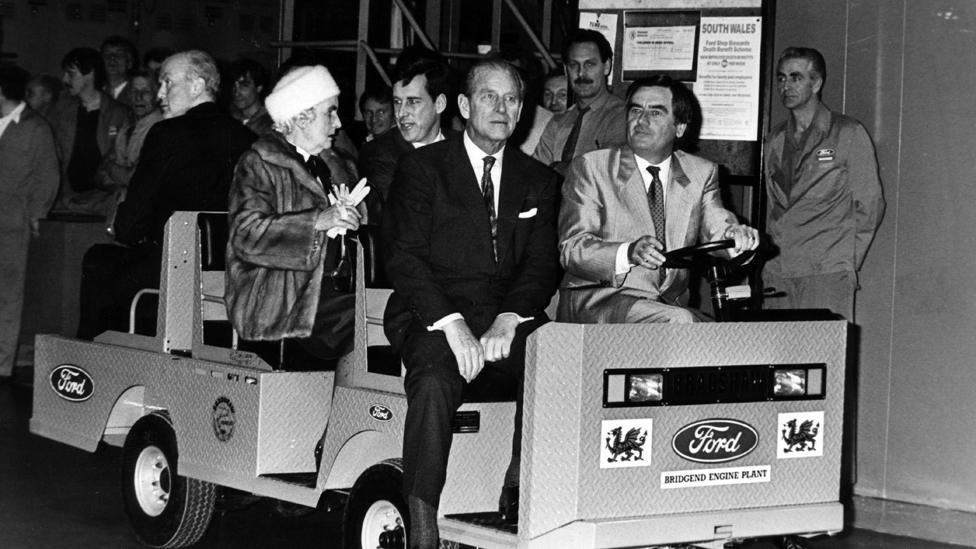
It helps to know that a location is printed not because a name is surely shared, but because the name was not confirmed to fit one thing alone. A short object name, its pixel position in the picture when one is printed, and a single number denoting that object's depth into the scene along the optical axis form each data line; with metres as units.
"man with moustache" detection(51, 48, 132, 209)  10.71
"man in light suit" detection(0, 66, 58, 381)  10.49
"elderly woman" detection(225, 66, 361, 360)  5.79
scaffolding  11.09
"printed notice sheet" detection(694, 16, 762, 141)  7.06
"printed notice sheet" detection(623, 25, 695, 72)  7.18
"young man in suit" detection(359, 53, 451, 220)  6.45
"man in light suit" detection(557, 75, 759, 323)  5.39
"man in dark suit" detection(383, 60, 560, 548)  5.23
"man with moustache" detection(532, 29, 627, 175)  7.06
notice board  7.06
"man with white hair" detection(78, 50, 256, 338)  6.74
